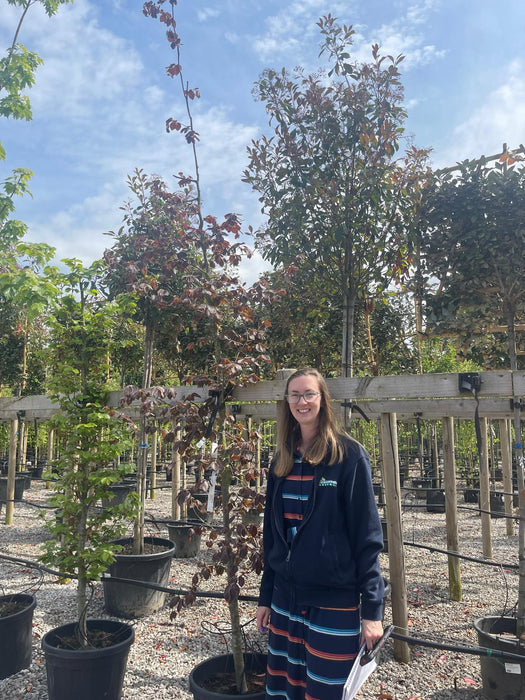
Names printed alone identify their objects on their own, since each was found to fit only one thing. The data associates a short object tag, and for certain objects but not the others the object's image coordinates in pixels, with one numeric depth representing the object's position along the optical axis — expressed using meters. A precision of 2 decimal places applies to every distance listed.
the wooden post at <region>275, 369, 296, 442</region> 3.59
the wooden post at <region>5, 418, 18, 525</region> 8.73
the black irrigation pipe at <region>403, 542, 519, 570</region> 4.89
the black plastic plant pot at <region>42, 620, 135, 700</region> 3.02
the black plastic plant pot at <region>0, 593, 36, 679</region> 3.57
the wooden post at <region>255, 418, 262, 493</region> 3.11
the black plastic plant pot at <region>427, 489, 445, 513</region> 11.06
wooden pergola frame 3.38
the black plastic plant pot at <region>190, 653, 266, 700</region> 2.66
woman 2.11
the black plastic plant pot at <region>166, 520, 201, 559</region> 6.98
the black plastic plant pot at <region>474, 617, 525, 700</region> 3.06
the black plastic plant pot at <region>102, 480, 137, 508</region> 10.12
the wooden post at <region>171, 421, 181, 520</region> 7.36
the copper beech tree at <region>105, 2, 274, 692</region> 3.03
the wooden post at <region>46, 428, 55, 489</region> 12.53
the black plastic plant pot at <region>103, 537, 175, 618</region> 4.80
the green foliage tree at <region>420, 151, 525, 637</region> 3.88
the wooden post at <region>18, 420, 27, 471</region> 14.69
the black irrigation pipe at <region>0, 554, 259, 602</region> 3.24
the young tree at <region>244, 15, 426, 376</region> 4.24
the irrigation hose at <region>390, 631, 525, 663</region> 2.88
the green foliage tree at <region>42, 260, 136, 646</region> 3.41
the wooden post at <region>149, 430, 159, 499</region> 10.41
